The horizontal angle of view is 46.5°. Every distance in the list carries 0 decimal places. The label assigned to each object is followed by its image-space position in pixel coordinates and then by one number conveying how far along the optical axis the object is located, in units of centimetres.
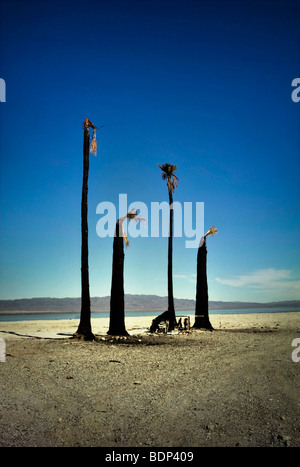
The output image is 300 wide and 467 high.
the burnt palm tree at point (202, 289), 2295
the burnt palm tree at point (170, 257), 2225
